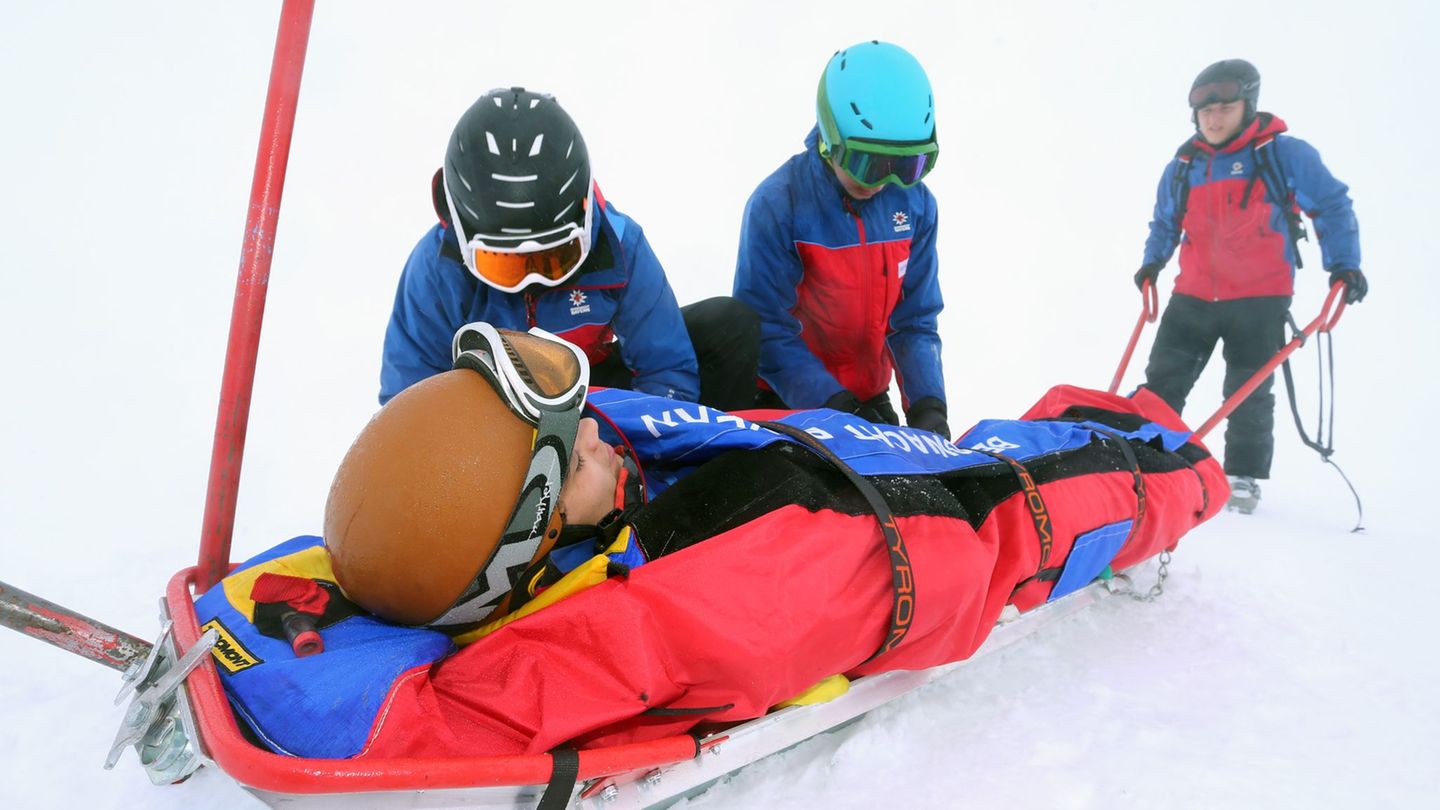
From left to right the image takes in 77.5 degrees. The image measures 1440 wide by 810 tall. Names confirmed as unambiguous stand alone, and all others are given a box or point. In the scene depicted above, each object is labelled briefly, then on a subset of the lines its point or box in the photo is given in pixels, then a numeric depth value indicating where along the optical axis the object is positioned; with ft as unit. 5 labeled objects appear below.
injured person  4.40
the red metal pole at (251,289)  5.60
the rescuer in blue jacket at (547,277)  6.95
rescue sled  3.67
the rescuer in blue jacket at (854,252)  8.44
